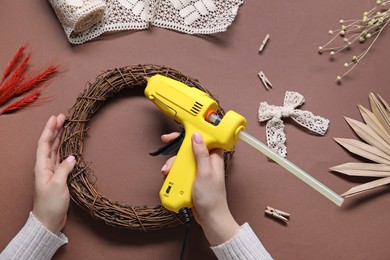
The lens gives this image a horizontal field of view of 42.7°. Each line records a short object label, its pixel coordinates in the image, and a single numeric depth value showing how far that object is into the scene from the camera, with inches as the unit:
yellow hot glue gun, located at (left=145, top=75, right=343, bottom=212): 39.0
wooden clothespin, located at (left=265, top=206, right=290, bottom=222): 46.3
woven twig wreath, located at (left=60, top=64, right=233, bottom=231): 42.9
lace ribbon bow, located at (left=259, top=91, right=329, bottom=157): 47.2
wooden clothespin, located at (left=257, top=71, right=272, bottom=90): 48.8
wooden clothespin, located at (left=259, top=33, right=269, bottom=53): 49.6
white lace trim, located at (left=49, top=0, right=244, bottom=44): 48.1
